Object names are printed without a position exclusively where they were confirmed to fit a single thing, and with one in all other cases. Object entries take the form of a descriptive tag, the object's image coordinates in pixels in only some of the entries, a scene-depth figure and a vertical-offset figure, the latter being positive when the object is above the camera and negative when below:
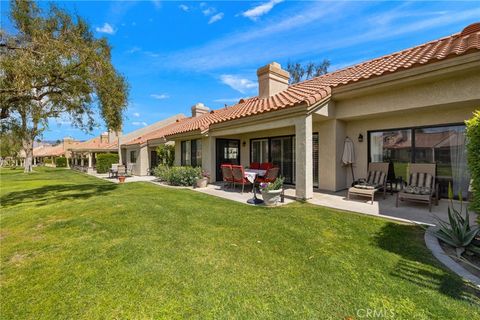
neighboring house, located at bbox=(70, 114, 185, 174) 24.77 +1.66
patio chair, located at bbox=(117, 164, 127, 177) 18.97 -0.99
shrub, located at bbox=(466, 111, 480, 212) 4.18 -0.03
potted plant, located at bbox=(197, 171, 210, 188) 12.52 -1.37
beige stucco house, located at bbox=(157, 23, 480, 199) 6.98 +1.59
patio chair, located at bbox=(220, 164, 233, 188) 10.92 -0.79
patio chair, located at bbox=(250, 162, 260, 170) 12.41 -0.53
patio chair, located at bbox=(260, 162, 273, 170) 11.82 -0.52
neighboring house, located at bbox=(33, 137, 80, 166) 57.81 +1.90
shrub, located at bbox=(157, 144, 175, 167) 18.91 +0.30
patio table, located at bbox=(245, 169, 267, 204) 8.59 -0.79
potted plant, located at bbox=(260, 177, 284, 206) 8.05 -1.29
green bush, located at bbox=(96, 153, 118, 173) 26.12 -0.43
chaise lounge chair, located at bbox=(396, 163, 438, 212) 7.21 -1.08
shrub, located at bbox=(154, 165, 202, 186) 13.27 -1.11
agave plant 4.31 -1.60
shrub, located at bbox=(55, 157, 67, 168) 49.16 -0.68
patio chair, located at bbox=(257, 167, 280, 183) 10.01 -0.87
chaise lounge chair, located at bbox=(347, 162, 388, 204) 8.16 -1.09
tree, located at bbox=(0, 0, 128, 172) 7.59 +3.12
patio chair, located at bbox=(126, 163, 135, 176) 22.82 -1.02
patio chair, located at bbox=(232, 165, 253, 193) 10.30 -0.87
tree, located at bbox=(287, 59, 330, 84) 35.21 +13.54
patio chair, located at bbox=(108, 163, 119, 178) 20.23 -1.01
